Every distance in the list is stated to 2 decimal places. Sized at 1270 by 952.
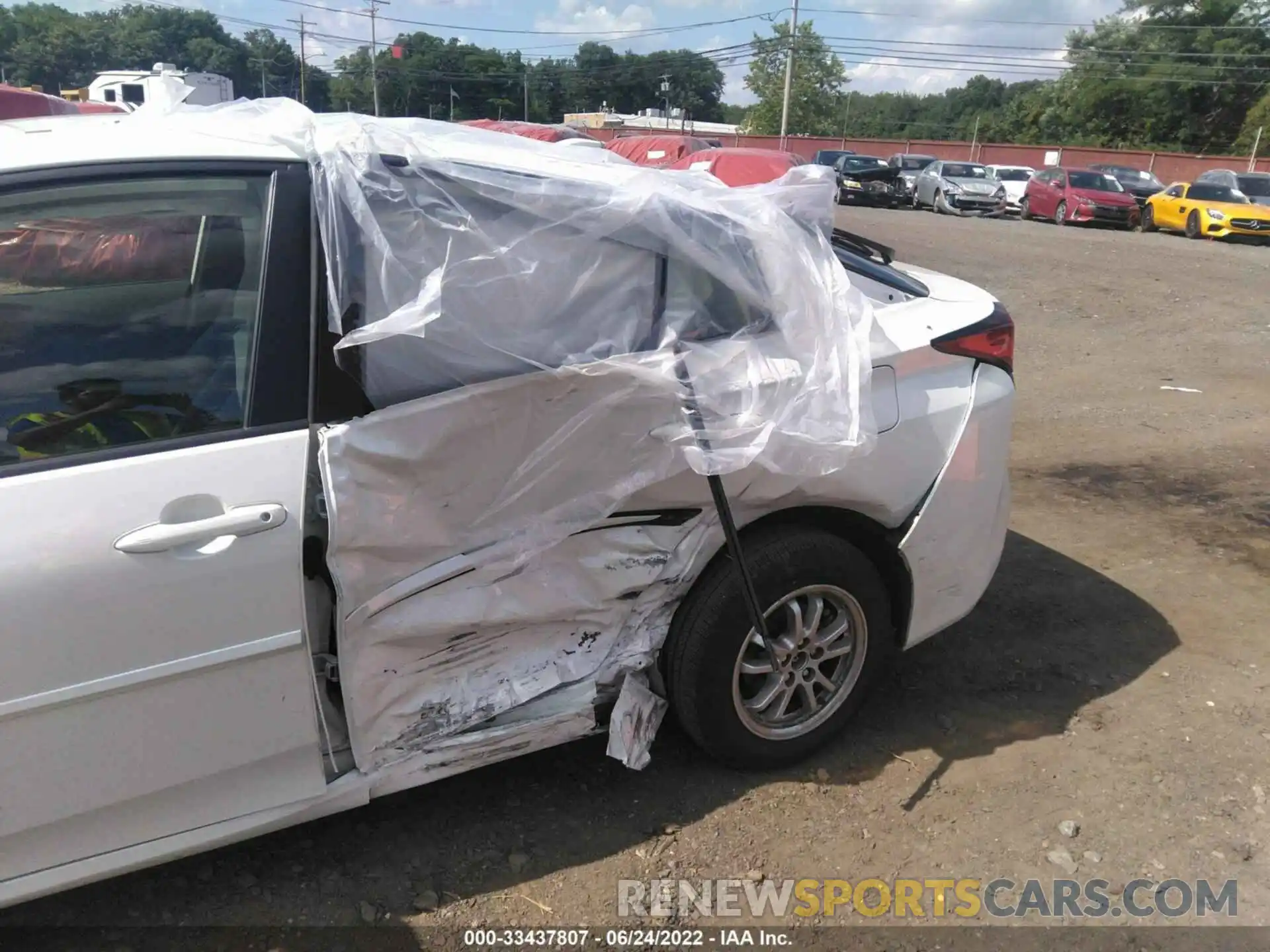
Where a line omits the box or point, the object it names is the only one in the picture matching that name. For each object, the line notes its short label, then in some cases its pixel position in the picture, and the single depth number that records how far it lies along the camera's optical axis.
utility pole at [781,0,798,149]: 47.84
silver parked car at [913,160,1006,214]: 26.11
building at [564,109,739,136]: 63.53
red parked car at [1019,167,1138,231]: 22.22
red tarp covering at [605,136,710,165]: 22.20
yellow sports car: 19.67
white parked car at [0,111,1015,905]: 1.96
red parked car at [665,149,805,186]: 15.61
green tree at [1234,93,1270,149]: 48.09
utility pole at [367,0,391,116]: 66.19
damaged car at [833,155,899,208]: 28.20
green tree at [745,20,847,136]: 60.97
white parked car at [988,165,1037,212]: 25.83
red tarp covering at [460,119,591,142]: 15.07
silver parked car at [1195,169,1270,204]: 21.34
